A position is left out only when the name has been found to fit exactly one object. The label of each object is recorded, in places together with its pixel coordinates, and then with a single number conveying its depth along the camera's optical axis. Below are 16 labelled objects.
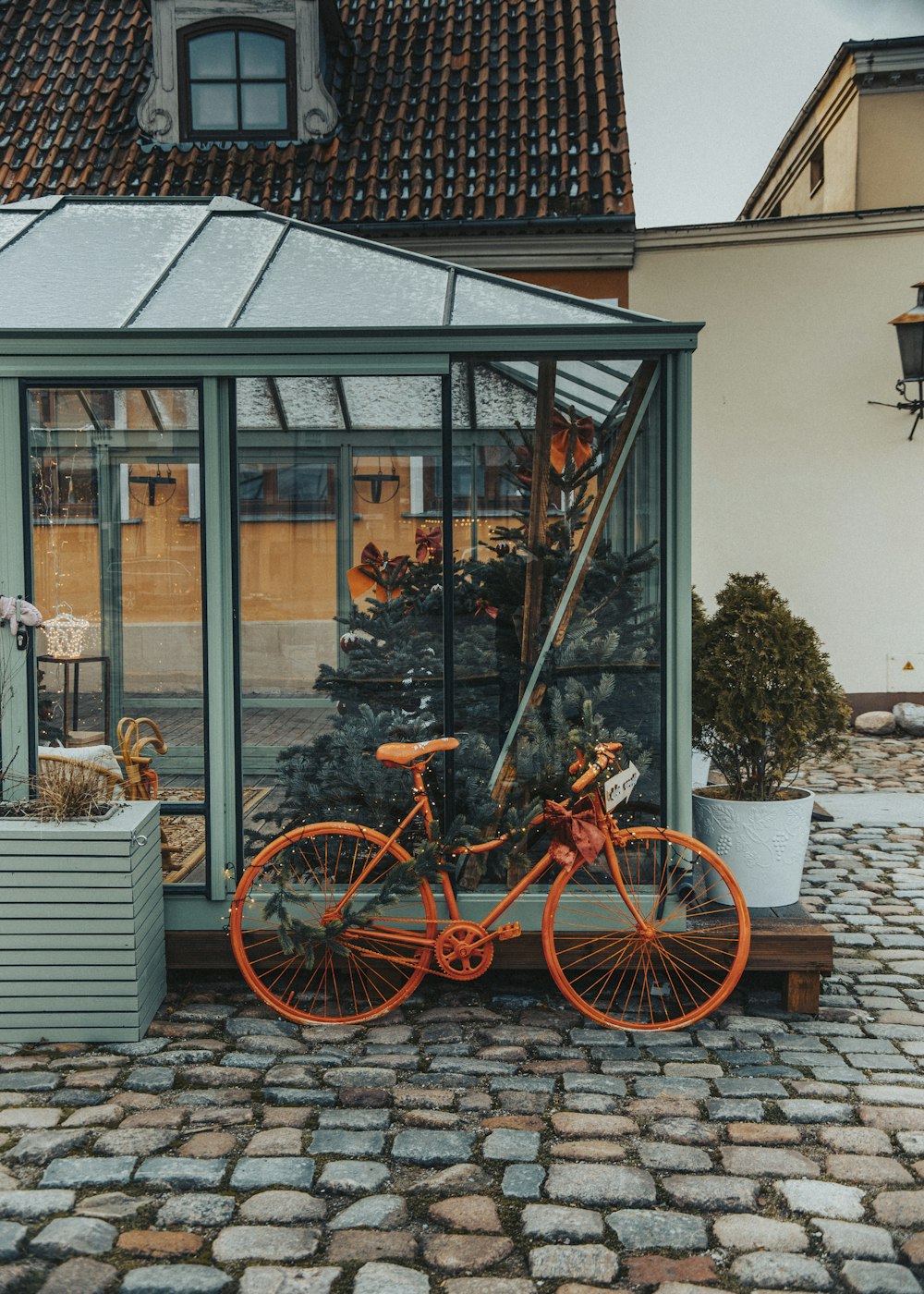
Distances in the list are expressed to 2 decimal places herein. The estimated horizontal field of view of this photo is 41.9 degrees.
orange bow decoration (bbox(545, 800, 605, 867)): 4.57
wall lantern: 10.90
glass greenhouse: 4.88
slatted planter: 4.36
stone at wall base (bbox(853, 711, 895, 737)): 11.61
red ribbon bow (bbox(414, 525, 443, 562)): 5.00
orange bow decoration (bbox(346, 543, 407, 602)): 5.14
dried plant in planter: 4.52
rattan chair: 5.28
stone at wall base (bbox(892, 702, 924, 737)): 11.53
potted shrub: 5.35
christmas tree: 4.98
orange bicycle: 4.61
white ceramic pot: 5.33
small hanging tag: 4.59
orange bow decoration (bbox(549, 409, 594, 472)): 5.00
